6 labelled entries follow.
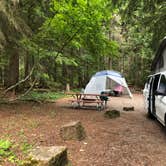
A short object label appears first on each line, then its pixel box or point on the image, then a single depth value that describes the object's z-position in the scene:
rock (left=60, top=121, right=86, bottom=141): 4.07
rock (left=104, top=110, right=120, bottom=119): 6.41
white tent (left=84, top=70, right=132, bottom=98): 8.87
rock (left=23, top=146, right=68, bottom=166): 2.65
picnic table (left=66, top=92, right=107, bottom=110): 8.09
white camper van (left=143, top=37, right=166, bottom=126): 4.67
